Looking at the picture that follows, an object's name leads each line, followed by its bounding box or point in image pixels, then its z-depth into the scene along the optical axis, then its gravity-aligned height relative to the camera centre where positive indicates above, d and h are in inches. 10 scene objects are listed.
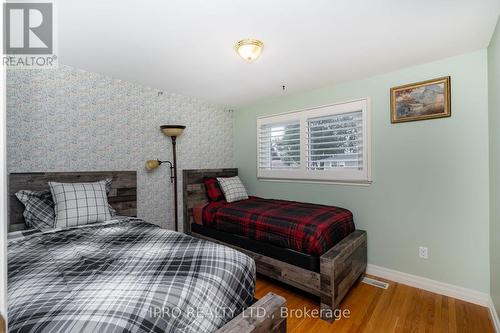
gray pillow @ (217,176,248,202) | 126.7 -11.9
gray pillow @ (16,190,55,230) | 74.6 -13.1
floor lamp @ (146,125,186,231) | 112.3 +3.3
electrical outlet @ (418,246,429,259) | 90.0 -33.9
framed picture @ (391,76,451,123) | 86.6 +25.8
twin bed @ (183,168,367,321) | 75.6 -28.7
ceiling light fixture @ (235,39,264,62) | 72.2 +37.7
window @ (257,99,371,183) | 107.3 +12.2
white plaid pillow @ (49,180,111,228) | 74.4 -11.8
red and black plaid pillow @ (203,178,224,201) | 129.9 -12.5
